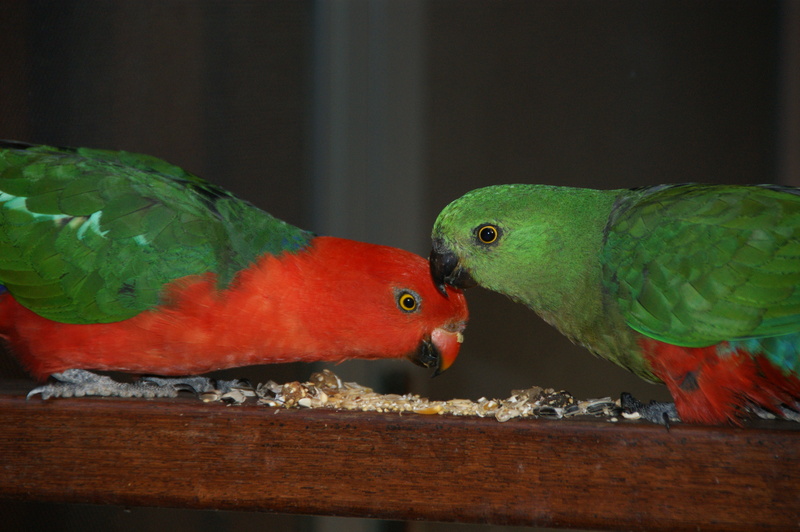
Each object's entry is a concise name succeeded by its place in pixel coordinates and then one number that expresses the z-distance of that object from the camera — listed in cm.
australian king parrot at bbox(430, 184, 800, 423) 169
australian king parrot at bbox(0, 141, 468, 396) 172
